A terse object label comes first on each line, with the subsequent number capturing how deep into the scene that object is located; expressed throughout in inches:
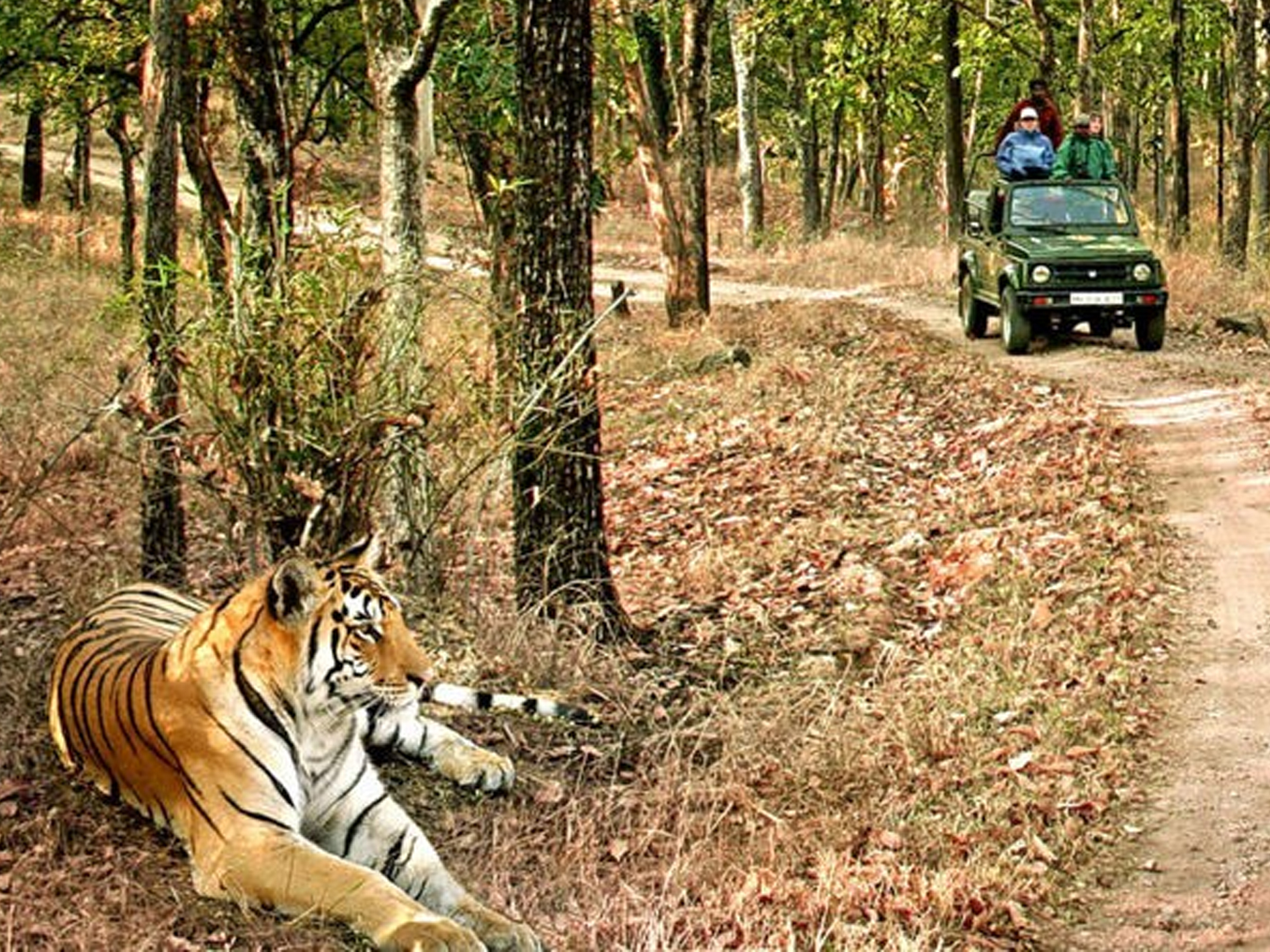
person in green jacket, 739.4
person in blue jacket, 756.0
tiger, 212.2
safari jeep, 683.4
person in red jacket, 800.3
